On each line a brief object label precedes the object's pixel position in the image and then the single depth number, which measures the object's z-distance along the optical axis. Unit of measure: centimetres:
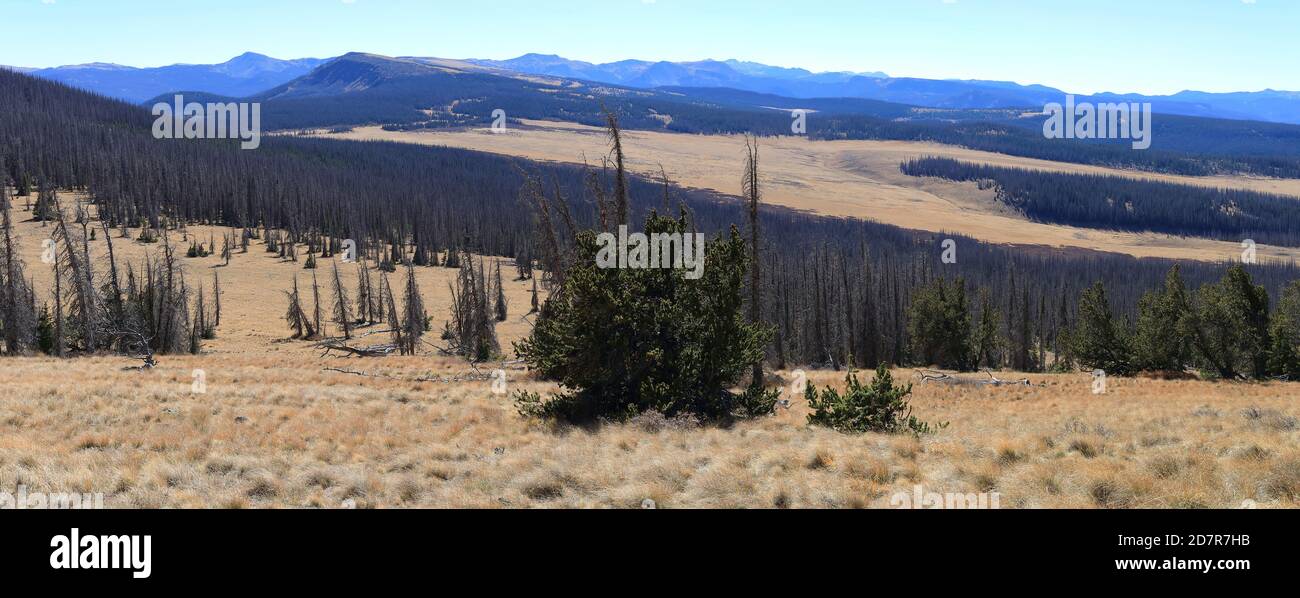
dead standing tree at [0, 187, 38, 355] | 5212
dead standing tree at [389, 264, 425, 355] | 6084
